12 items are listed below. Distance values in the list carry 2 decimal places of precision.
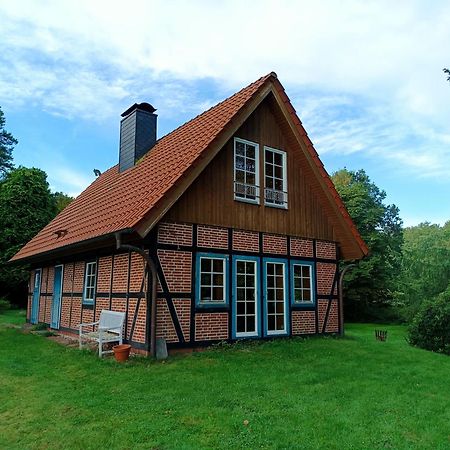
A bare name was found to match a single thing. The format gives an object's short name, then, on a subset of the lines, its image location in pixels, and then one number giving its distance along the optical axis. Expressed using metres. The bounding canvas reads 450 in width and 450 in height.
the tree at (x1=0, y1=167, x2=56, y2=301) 23.69
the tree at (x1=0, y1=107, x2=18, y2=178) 40.78
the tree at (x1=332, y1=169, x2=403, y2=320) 24.09
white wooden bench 8.64
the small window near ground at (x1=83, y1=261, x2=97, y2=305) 11.08
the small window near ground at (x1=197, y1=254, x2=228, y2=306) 9.32
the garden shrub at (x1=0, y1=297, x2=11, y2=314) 21.81
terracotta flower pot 8.03
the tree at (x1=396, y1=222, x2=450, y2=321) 18.73
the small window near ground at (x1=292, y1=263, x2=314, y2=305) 11.23
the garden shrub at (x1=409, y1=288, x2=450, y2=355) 12.59
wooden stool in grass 13.17
